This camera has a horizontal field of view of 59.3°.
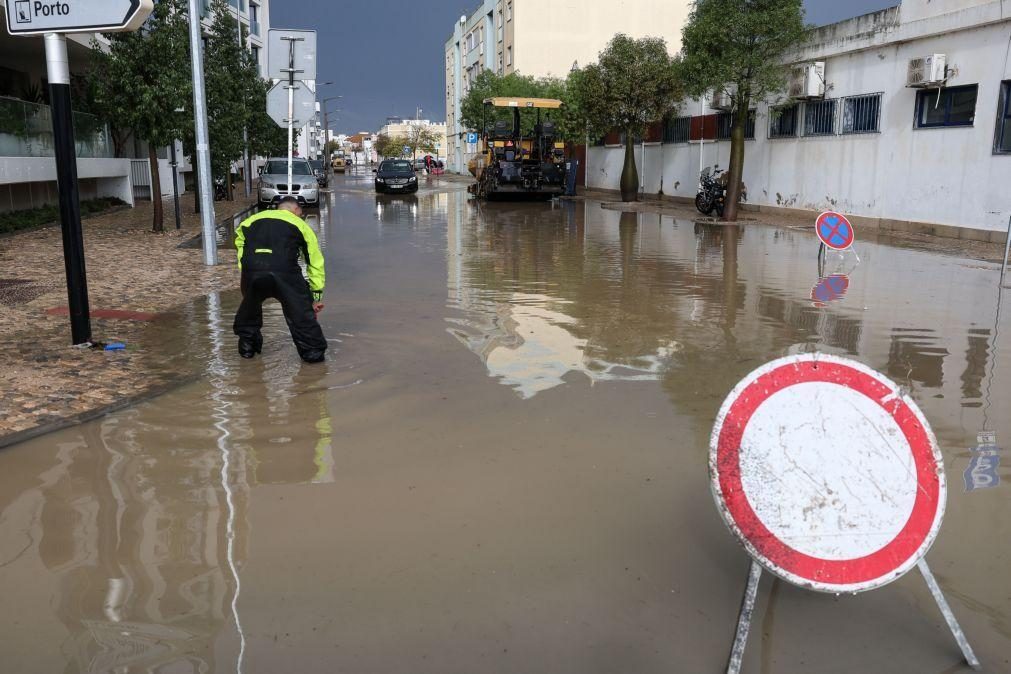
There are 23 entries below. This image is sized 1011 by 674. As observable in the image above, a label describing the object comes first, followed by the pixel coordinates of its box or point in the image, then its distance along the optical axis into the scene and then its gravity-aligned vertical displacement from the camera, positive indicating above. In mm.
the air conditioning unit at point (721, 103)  26281 +1982
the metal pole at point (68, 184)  7113 -182
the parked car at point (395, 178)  40062 -574
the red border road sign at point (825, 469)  2838 -945
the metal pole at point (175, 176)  19630 -308
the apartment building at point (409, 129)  158125 +7200
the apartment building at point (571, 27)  60125 +9426
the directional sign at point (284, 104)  11981 +807
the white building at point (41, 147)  18750 +379
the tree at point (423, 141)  136125 +3728
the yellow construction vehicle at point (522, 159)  31672 +281
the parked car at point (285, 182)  26656 -549
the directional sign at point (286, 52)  11023 +1378
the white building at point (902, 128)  18094 +1020
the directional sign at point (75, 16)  6727 +1101
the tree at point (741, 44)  21500 +3073
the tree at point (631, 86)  31234 +2869
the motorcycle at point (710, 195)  25031 -721
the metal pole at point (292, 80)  11071 +1057
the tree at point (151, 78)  17766 +1677
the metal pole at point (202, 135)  14000 +449
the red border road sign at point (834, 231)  12453 -836
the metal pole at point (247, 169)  35375 -242
